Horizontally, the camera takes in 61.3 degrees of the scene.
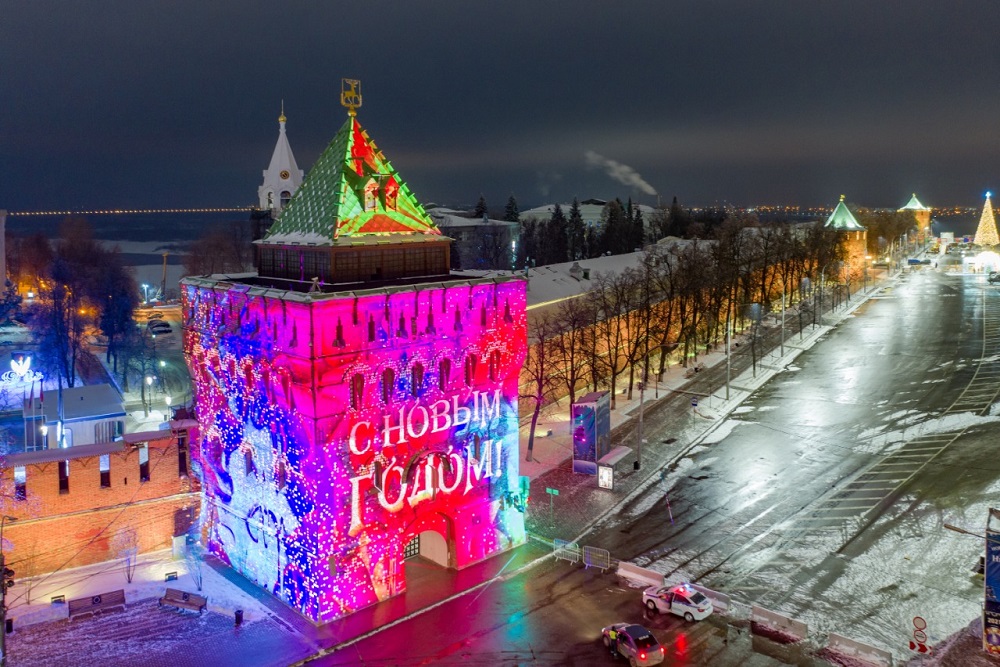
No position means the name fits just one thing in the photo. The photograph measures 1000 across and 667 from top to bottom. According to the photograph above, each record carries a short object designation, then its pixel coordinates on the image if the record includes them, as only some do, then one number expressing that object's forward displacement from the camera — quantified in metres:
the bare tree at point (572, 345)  54.44
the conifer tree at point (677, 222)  175.12
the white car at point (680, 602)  28.86
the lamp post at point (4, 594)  26.44
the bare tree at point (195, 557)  32.41
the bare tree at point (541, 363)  51.03
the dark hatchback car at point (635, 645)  25.66
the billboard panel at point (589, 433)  44.41
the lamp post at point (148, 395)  57.38
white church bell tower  85.93
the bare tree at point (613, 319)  58.84
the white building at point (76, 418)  44.62
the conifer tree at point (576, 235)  149.62
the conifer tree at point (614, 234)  148.75
